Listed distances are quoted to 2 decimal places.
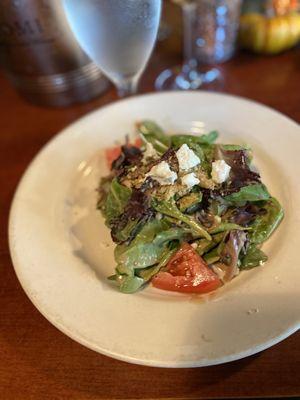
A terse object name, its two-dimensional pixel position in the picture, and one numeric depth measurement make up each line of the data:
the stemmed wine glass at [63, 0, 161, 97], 0.24
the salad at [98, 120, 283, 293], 0.22
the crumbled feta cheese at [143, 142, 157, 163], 0.25
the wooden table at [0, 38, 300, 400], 0.20
